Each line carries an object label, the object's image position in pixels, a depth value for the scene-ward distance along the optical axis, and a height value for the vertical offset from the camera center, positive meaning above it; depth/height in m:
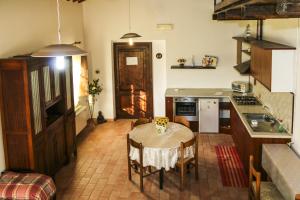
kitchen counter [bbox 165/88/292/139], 5.34 -0.66
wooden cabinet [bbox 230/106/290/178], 4.27 -1.30
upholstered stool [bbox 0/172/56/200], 3.54 -1.56
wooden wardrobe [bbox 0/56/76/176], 3.83 -0.64
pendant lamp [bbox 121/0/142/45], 5.12 +0.67
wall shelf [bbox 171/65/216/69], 6.93 +0.01
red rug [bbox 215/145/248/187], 4.66 -1.90
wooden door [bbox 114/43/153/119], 7.32 -0.32
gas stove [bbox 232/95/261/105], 5.77 -0.74
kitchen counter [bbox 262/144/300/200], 3.20 -1.34
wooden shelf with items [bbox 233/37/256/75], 5.57 +0.24
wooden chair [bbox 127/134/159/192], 4.26 -1.62
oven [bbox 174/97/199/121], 6.64 -1.00
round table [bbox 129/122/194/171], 4.26 -1.23
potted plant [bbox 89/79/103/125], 7.03 -0.61
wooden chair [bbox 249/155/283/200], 3.38 -1.63
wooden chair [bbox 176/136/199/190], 4.23 -1.47
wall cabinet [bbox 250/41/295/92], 4.06 -0.03
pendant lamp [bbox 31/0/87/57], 2.88 +0.20
